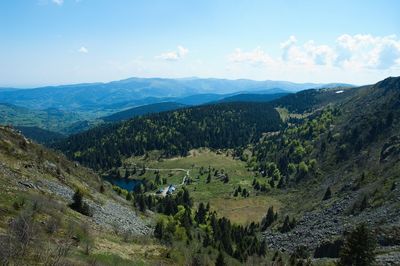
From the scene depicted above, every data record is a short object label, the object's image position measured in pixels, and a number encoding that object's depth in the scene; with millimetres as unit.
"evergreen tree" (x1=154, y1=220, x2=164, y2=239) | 67650
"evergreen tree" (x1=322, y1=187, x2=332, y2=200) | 119412
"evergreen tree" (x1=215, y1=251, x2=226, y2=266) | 51625
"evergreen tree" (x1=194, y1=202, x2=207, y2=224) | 115844
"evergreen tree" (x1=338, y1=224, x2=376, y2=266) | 47562
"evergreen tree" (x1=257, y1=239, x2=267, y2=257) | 83238
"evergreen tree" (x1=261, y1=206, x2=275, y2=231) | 120438
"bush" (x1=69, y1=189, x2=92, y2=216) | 60719
